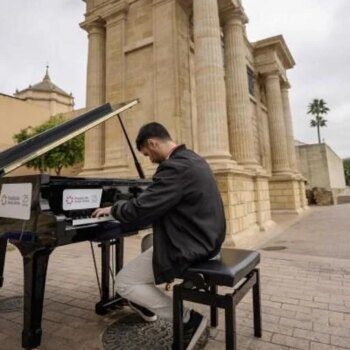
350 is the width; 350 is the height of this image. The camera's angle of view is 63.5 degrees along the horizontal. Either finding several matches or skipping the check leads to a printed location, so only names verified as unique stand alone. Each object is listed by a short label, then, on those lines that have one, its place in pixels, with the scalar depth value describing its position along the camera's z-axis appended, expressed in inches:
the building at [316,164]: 950.4
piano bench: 69.5
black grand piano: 80.1
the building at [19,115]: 1007.0
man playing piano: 74.5
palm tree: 1892.2
